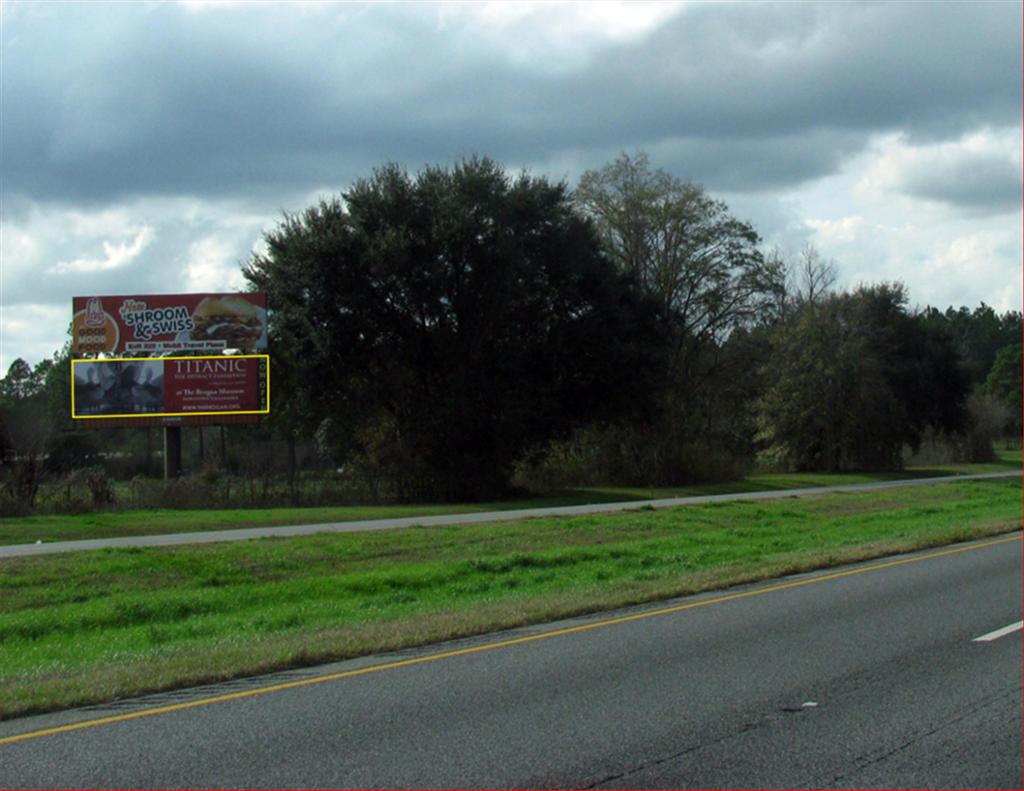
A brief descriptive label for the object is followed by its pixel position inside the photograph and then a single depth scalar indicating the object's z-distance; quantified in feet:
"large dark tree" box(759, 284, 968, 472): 208.95
